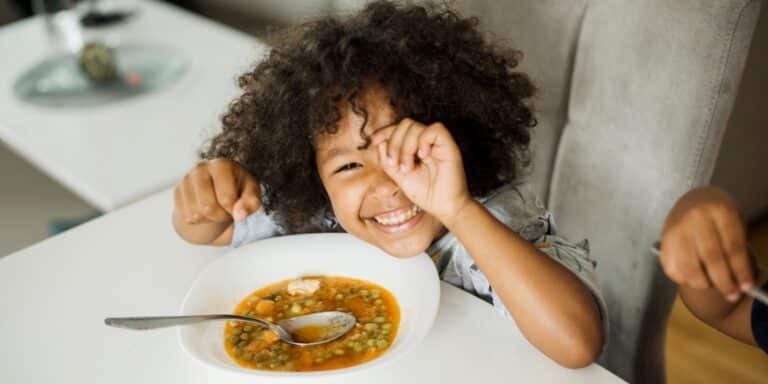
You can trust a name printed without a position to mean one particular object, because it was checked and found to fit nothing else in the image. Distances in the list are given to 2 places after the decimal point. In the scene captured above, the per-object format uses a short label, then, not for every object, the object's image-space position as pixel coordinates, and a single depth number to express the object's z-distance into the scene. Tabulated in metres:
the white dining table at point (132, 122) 1.34
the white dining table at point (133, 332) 0.79
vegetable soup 0.79
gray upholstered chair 0.92
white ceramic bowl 0.79
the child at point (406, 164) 0.83
